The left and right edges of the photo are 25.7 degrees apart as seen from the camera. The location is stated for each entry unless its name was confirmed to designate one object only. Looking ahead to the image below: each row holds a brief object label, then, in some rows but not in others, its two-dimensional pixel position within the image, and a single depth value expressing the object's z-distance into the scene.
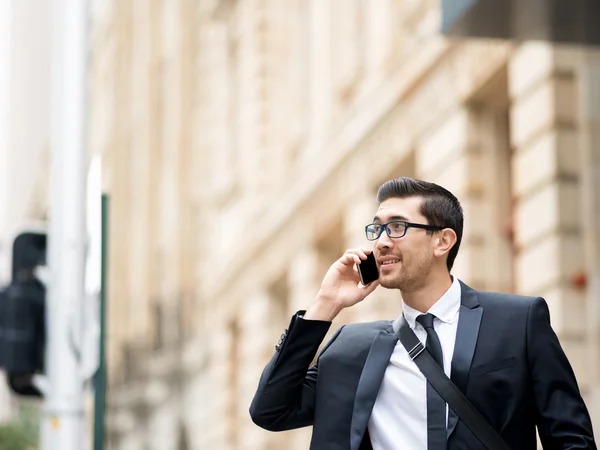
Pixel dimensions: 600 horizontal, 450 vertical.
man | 3.74
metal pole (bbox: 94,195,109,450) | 7.48
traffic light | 8.06
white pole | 8.38
